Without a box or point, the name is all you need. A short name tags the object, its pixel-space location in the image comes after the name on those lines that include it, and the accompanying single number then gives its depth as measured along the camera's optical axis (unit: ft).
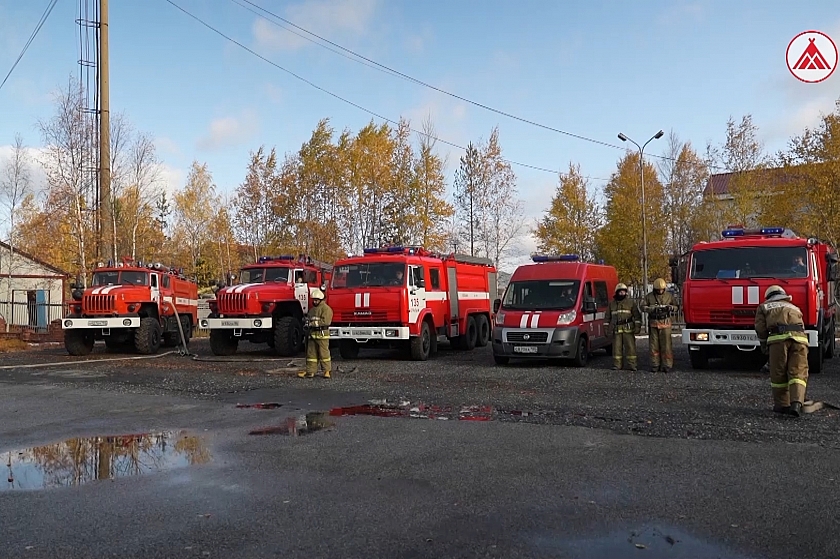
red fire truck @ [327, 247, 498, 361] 52.47
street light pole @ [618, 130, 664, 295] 107.55
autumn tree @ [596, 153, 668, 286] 123.75
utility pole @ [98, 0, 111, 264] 74.18
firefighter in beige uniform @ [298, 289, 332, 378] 43.47
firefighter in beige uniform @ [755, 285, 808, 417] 28.68
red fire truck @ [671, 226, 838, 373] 41.52
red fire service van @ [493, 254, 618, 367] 47.21
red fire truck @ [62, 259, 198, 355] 61.62
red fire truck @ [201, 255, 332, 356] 59.00
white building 93.30
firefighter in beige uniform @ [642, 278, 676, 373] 44.09
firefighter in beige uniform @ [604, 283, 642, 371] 45.83
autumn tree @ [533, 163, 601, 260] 127.65
